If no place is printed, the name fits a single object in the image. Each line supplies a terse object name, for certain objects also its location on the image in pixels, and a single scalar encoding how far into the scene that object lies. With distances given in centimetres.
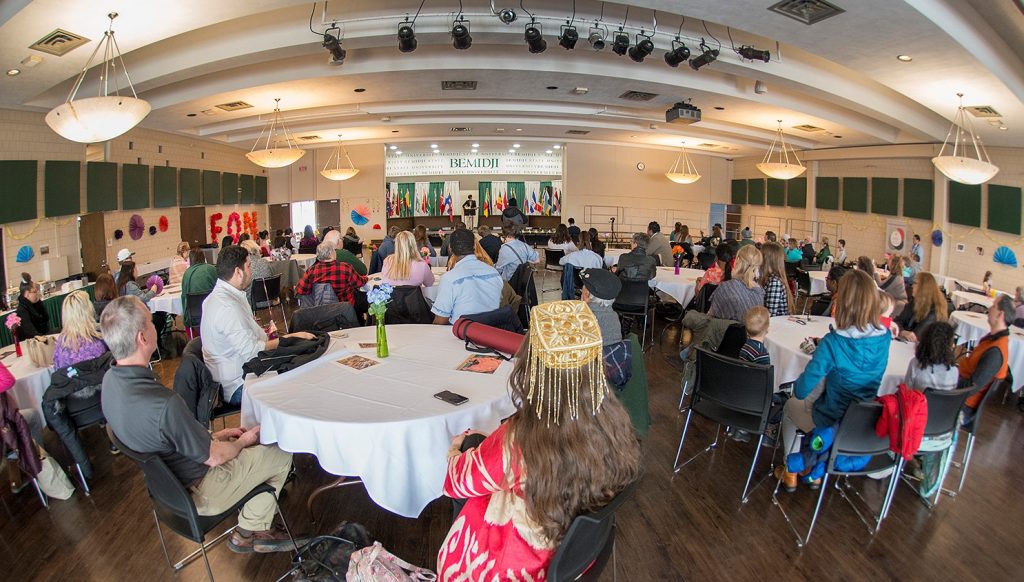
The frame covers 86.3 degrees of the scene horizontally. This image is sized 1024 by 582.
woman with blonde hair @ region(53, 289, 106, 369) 361
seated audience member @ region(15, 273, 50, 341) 548
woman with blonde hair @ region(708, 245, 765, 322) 484
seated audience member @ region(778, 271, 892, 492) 321
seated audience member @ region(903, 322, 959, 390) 317
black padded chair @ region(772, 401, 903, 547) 292
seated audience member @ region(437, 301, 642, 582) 170
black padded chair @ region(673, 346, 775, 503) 337
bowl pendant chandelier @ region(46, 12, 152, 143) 441
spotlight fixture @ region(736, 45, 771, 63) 601
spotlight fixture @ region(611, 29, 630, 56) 562
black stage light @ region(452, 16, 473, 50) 523
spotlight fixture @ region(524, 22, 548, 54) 534
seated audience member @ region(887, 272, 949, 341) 483
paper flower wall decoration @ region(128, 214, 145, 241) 1114
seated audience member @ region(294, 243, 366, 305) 555
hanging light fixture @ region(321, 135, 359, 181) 1351
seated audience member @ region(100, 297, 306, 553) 231
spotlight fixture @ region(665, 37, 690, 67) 591
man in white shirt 348
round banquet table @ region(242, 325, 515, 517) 260
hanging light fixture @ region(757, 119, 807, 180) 1118
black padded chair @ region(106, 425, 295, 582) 225
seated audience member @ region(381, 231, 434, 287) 571
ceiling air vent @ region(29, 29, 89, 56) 476
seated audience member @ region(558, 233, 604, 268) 779
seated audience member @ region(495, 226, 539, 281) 723
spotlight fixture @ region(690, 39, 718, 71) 588
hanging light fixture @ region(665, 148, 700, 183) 1782
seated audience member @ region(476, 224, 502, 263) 793
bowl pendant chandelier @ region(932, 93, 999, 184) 666
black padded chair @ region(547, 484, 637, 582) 169
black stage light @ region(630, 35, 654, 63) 570
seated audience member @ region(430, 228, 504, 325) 462
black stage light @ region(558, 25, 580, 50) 546
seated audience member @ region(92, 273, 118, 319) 522
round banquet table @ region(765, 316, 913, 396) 366
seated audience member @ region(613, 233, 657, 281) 686
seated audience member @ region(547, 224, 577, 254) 1052
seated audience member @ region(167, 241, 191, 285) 759
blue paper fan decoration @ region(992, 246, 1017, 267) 984
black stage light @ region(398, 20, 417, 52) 527
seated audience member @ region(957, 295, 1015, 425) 322
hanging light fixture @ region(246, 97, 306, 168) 955
